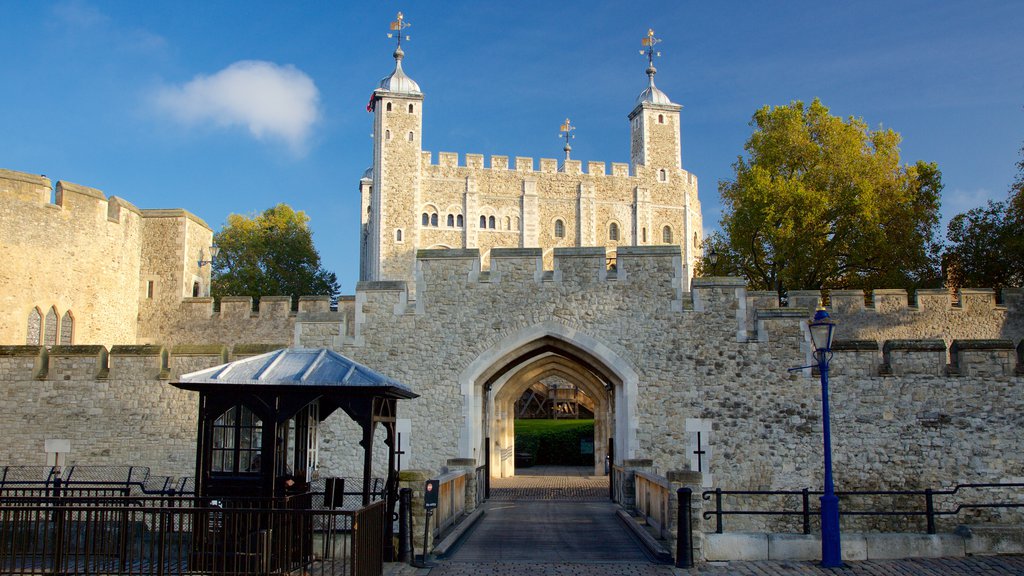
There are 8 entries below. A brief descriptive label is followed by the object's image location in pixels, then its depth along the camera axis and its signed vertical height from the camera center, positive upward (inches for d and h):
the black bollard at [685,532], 394.3 -59.9
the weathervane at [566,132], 2933.1 +850.6
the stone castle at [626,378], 642.2 +11.7
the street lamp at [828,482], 399.2 -40.6
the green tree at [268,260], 1875.0 +285.5
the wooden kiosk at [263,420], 353.4 -11.7
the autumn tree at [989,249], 1015.0 +171.6
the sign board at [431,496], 418.3 -47.8
